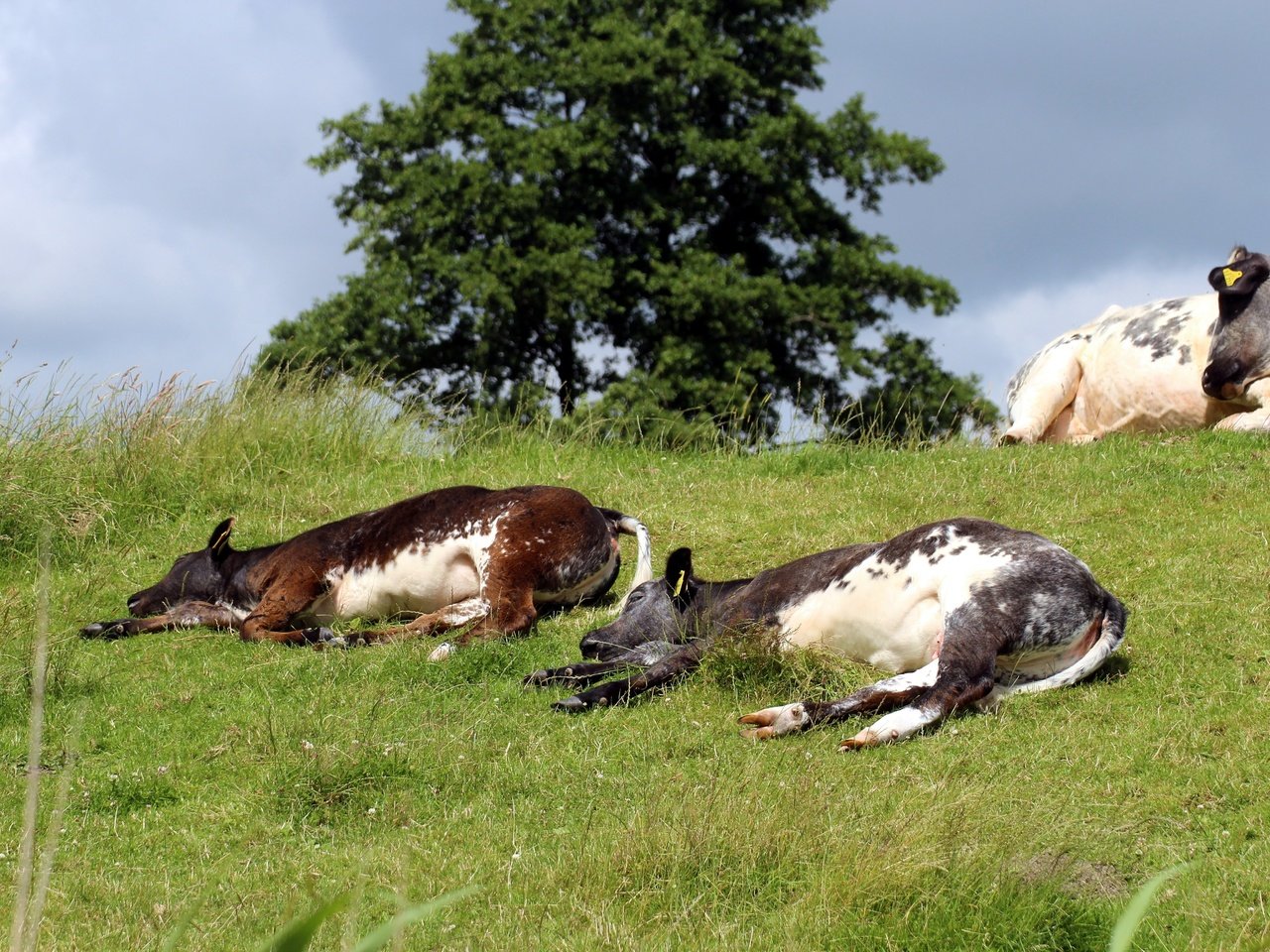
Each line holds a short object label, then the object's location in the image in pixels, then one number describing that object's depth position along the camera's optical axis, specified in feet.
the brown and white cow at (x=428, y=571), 33.68
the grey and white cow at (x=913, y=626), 30.08
